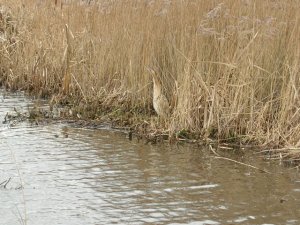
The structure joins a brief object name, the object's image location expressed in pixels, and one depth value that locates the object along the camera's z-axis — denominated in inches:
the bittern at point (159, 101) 586.2
